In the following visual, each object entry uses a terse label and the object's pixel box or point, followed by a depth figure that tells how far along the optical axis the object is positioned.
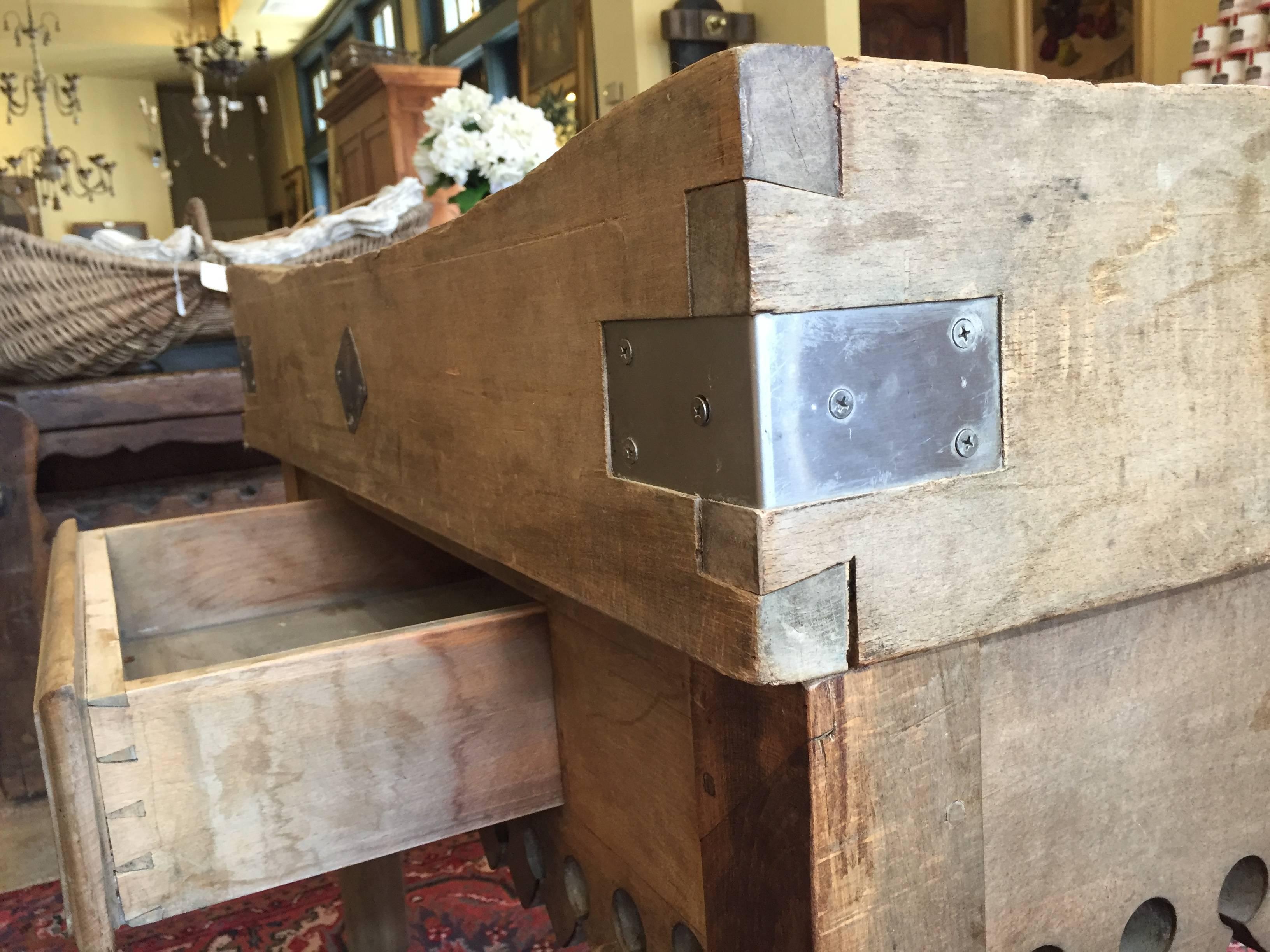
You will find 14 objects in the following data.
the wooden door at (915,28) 3.92
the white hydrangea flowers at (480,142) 1.75
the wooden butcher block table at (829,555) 0.37
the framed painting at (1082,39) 3.09
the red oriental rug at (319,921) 1.39
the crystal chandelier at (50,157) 4.85
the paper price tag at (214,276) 1.65
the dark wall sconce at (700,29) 3.75
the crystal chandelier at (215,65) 5.21
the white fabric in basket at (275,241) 1.98
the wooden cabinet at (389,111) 4.13
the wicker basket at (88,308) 1.78
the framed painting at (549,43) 4.61
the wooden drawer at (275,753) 0.53
